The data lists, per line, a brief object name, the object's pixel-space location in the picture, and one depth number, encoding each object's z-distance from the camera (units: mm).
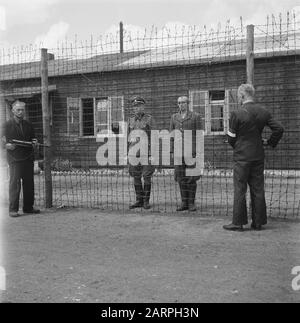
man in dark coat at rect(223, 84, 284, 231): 6590
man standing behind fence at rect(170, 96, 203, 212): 8195
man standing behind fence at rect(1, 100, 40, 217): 8156
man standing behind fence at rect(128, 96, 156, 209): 8531
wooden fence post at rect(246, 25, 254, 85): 7266
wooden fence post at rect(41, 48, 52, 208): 8719
